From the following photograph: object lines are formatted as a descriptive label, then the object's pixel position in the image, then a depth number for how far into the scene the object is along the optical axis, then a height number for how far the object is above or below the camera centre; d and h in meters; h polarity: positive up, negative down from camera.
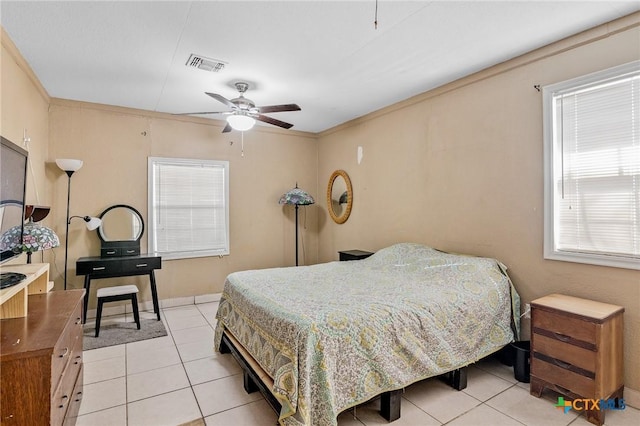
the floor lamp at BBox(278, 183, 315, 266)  5.14 +0.29
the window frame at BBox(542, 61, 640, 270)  2.65 +0.36
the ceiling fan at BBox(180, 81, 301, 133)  3.22 +1.07
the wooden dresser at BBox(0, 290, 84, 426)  1.37 -0.67
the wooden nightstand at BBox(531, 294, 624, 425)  2.14 -0.90
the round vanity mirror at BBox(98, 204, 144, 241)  4.26 -0.10
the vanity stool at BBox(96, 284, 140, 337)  3.63 -0.89
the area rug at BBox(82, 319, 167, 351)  3.43 -1.30
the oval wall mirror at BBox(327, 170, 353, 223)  5.12 +0.33
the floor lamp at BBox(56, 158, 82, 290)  3.79 +0.55
